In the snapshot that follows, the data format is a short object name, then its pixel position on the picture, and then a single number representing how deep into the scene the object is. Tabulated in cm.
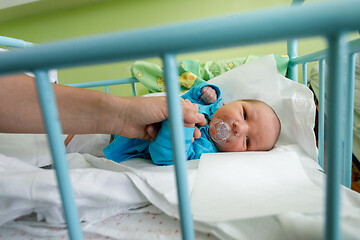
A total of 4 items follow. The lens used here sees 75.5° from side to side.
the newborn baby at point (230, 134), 82
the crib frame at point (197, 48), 19
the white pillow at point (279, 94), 90
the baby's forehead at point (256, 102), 95
